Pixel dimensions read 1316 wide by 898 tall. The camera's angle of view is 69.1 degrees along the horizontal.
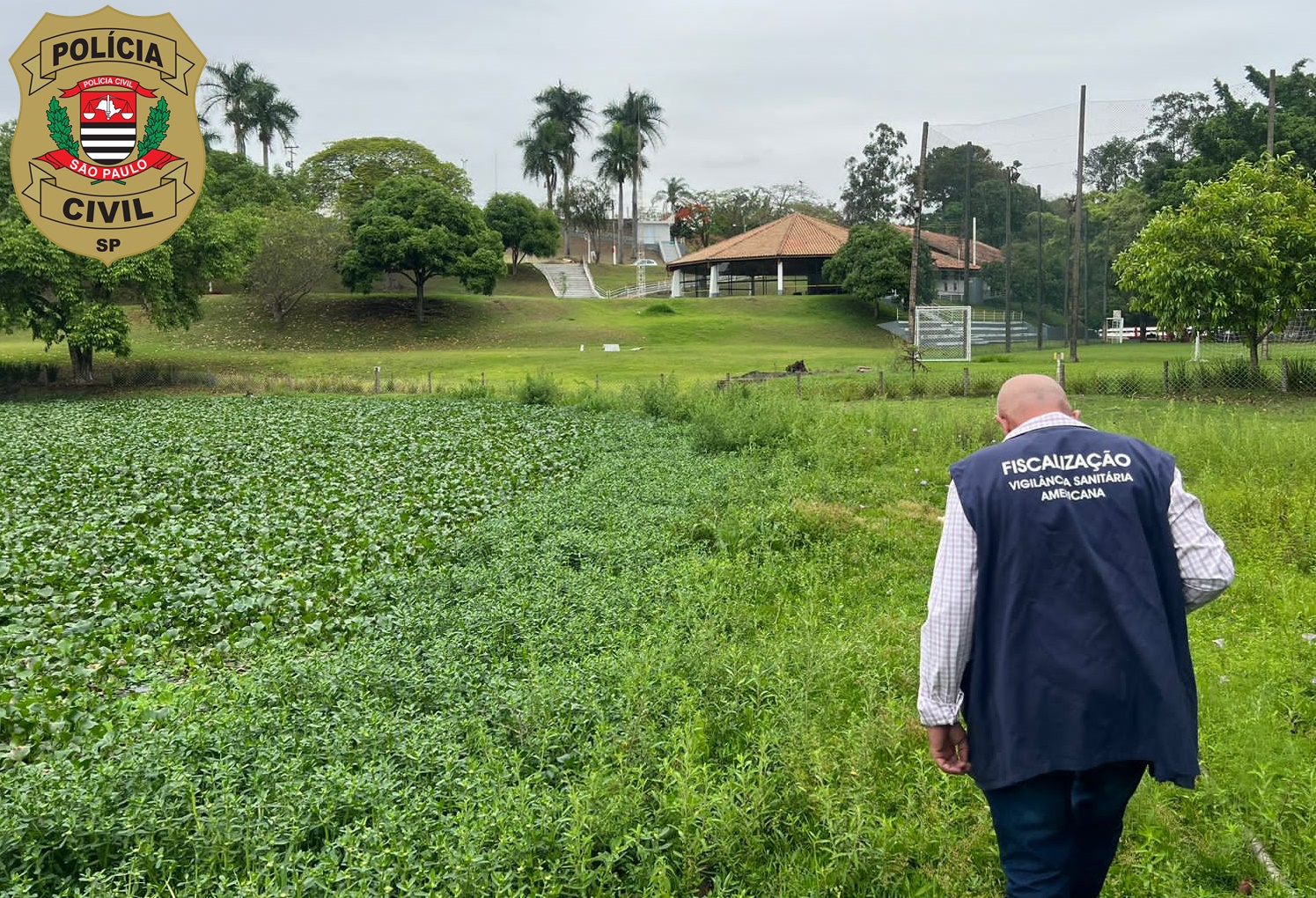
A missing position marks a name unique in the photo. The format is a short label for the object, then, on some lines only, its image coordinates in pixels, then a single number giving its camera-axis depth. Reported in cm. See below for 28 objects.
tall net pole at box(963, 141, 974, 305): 3584
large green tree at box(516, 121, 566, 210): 6184
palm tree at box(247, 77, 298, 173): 5603
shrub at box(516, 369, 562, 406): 1967
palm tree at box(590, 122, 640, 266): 6356
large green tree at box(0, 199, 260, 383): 2298
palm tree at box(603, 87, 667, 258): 6438
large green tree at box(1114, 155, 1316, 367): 1827
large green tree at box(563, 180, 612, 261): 6731
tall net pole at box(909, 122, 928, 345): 2823
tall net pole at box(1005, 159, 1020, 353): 3472
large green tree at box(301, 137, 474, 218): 5544
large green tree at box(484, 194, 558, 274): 5353
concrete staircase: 5394
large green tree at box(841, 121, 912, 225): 7081
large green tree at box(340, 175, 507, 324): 4097
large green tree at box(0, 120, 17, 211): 2445
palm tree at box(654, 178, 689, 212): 7800
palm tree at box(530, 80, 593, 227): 6219
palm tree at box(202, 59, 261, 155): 5562
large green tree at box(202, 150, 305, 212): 4622
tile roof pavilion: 5056
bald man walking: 238
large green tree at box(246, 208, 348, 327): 3903
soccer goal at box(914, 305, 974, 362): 3231
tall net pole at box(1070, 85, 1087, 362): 2941
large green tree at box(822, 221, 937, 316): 4331
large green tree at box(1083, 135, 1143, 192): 5198
